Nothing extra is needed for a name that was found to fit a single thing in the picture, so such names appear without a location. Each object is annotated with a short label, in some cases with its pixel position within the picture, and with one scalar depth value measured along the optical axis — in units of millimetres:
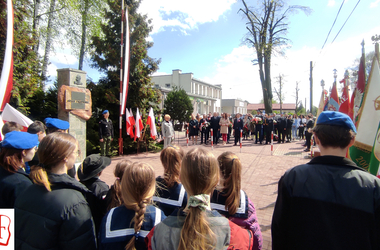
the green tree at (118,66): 10289
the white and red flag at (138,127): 9836
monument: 6738
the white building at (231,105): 70562
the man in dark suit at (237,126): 13570
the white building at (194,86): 48906
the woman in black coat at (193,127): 13953
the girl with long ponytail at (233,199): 1781
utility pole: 17094
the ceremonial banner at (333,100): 4836
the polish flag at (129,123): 9773
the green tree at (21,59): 7900
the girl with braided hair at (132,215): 1511
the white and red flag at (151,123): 10289
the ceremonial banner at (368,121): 3217
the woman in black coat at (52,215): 1456
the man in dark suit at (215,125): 14347
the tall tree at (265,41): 18234
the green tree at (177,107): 19094
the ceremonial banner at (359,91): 3813
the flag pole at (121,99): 8904
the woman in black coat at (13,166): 1964
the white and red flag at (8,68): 4363
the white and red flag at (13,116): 4488
